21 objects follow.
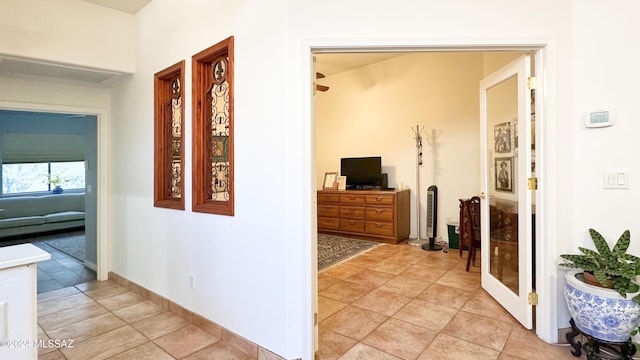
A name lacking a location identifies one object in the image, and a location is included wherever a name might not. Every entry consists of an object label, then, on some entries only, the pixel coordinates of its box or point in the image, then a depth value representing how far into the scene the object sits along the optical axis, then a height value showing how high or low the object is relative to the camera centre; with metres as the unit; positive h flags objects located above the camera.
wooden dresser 4.91 -0.58
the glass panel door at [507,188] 2.34 -0.09
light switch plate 2.05 -0.02
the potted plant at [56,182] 7.65 -0.04
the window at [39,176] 7.15 +0.11
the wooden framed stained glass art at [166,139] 3.00 +0.39
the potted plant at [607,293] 1.81 -0.68
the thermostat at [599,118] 2.06 +0.38
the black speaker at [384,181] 5.46 -0.05
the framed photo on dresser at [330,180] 5.97 -0.03
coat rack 5.13 +0.29
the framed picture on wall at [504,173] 2.65 +0.03
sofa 6.19 -0.69
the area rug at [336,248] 4.26 -1.05
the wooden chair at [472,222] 3.63 -0.52
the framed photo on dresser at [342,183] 5.61 -0.08
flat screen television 5.42 +0.13
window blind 6.89 +0.76
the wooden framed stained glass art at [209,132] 2.52 +0.39
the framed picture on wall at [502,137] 2.68 +0.35
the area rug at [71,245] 5.03 -1.16
